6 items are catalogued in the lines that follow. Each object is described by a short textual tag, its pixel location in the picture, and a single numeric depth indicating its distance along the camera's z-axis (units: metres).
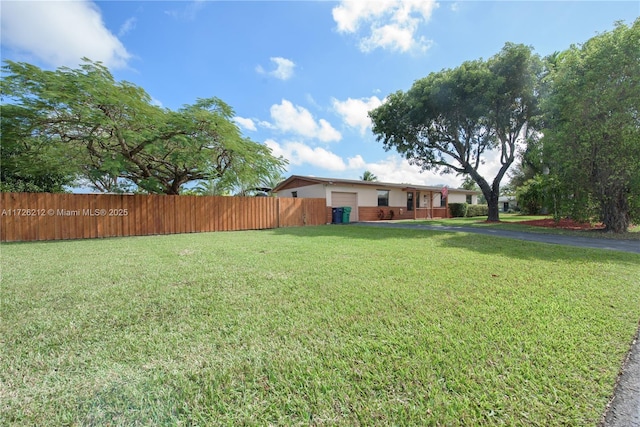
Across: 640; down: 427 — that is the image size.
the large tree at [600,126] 7.84
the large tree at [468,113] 12.84
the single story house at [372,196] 17.34
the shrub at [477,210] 24.64
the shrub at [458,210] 23.92
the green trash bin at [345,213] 16.61
